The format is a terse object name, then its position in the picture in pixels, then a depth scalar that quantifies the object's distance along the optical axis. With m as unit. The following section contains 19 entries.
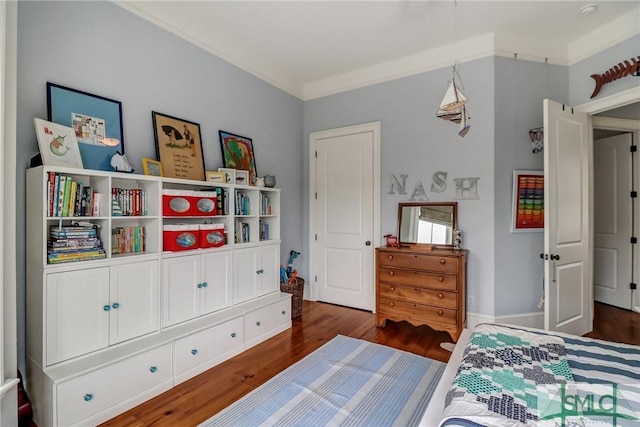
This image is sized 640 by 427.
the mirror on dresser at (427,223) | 3.17
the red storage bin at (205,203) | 2.50
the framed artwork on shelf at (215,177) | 2.79
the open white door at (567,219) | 2.62
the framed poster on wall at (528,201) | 2.99
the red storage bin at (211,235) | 2.49
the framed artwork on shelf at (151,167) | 2.37
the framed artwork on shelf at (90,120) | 1.97
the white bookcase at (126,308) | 1.67
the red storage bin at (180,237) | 2.28
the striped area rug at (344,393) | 1.76
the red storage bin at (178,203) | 2.30
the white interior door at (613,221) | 3.82
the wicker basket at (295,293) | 3.40
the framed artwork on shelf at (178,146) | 2.53
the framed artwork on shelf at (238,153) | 3.10
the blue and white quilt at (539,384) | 1.01
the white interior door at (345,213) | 3.69
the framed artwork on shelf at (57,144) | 1.79
